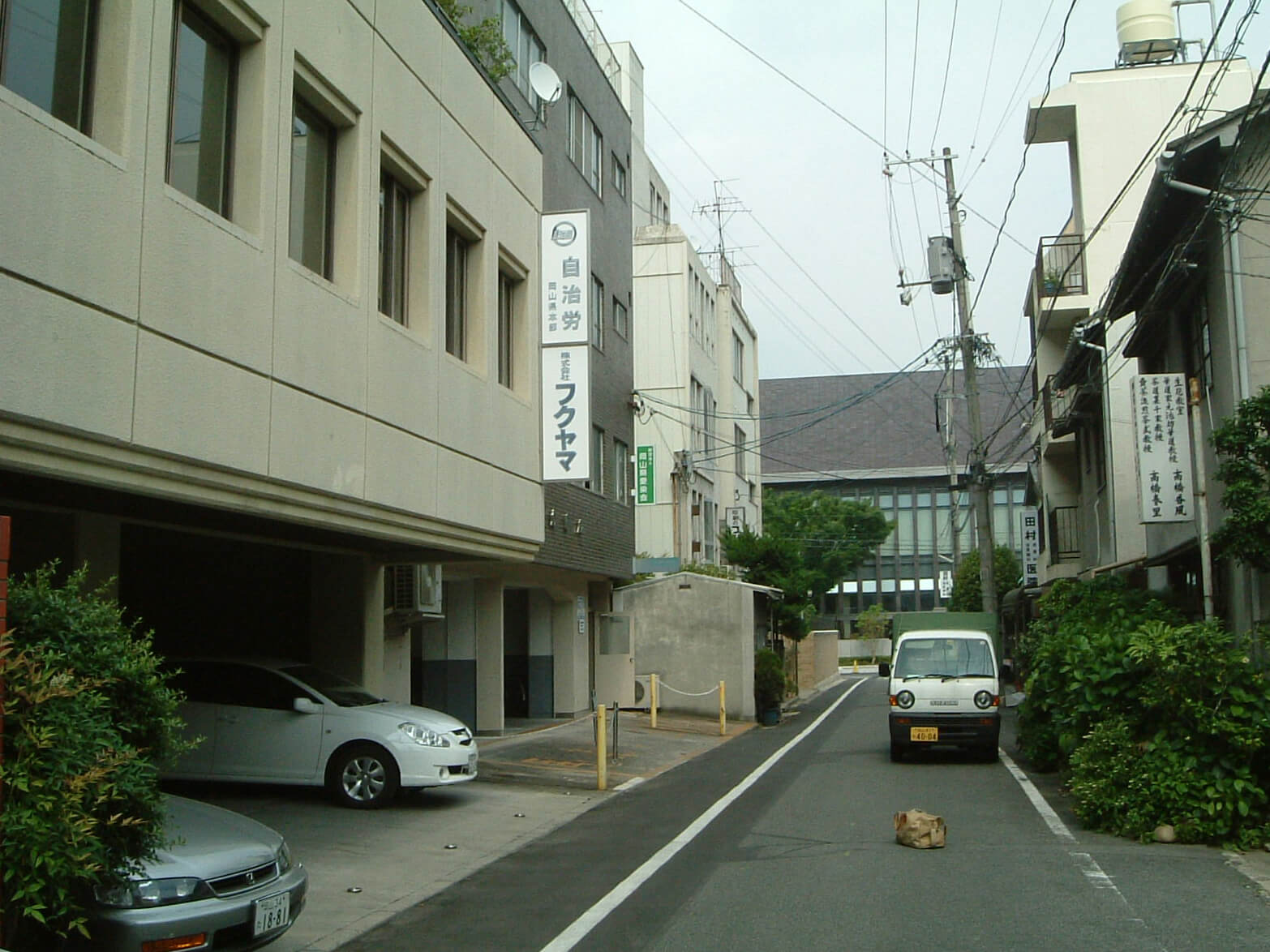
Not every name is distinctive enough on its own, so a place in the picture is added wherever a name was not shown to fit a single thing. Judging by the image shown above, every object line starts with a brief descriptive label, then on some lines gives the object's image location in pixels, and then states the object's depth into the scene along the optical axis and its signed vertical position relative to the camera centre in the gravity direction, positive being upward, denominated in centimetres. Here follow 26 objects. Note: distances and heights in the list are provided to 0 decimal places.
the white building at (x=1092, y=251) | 2575 +889
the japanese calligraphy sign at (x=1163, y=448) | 1661 +243
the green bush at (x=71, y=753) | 536 -58
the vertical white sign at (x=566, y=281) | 1672 +478
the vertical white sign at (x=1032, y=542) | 4026 +273
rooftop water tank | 3025 +1486
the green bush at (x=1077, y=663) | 1234 -43
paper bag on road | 1034 -176
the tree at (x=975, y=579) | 5069 +201
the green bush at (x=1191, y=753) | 1063 -117
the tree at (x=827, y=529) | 6144 +496
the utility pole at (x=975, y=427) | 2738 +444
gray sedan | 596 -139
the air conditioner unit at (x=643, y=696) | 2858 -162
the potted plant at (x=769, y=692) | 2844 -155
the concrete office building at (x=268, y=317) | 738 +245
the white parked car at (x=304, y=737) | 1270 -114
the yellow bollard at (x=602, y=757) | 1535 -165
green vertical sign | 2953 +369
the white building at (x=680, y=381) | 3738 +811
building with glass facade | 7419 +917
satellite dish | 1889 +851
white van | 1761 -118
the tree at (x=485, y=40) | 1606 +821
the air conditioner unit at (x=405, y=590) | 1731 +55
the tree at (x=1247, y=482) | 1230 +144
